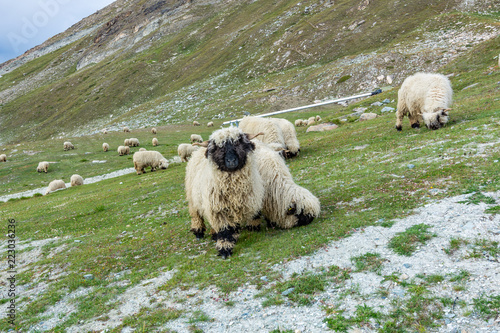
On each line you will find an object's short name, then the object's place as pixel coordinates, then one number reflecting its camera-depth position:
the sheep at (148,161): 32.22
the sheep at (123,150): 43.12
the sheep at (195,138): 44.60
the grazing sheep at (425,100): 15.59
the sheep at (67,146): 48.74
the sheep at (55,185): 31.67
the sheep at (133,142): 47.69
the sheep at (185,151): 36.43
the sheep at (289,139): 19.42
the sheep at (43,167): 38.78
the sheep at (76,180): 32.69
